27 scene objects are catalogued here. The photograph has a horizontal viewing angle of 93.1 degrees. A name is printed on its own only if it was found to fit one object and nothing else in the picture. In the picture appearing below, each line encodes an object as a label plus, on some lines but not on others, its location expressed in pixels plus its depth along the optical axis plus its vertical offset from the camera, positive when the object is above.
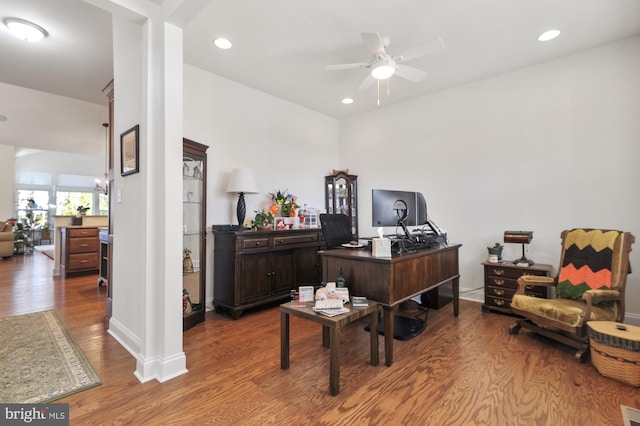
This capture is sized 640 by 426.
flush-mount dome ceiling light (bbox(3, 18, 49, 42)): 2.83 +1.80
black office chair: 3.28 -0.17
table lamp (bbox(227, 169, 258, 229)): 3.64 +0.35
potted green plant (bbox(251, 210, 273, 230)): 3.79 -0.08
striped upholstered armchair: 2.50 -0.69
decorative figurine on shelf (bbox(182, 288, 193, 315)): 3.03 -0.90
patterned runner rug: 1.90 -1.10
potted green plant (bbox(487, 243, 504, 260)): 3.68 -0.45
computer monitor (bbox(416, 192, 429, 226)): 3.20 +0.03
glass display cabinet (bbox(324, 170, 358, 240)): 5.19 +0.33
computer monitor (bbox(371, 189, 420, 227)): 2.75 +0.05
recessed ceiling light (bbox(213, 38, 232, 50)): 3.05 +1.76
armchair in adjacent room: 7.16 -0.64
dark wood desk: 2.28 -0.50
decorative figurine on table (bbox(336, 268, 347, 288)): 2.42 -0.55
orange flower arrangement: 4.28 +0.15
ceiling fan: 2.51 +1.41
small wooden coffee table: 1.91 -0.76
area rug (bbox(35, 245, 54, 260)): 7.81 -1.00
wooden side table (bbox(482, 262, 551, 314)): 3.28 -0.81
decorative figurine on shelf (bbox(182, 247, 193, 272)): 3.12 -0.49
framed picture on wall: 2.31 +0.52
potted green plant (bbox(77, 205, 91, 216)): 6.62 +0.10
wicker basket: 2.02 -0.97
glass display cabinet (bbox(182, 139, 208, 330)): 3.13 -0.15
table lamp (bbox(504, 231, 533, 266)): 3.39 -0.29
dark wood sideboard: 3.34 -0.62
